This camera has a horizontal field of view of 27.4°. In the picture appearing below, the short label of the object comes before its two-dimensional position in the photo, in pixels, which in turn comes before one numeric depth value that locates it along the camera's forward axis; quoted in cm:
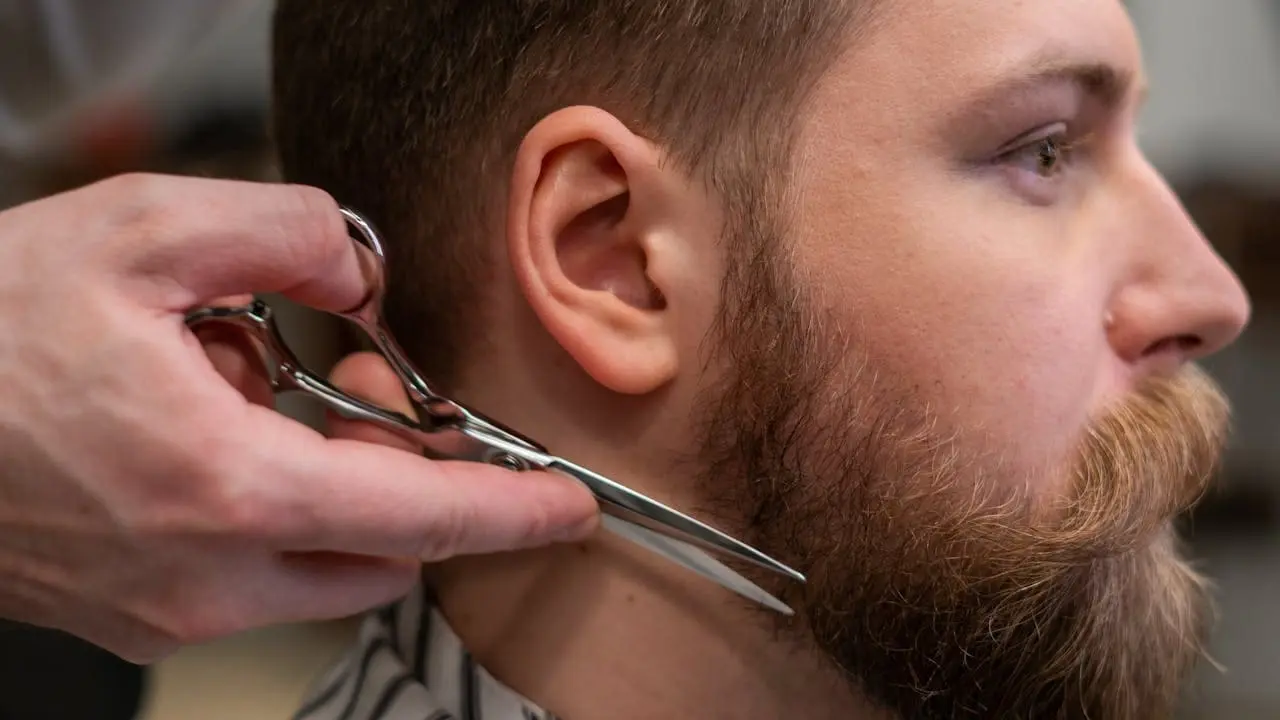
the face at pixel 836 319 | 57
